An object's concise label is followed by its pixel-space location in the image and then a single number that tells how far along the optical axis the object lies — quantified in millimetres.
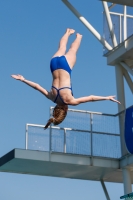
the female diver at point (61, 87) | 14320
